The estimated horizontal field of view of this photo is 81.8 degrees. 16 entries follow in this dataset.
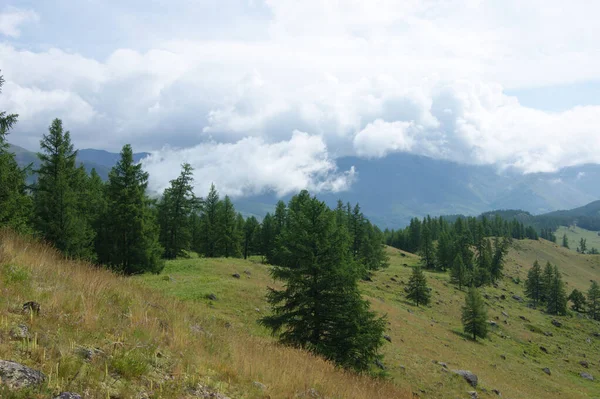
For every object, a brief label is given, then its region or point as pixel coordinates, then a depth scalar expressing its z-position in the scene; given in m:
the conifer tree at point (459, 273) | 82.06
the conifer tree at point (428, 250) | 105.44
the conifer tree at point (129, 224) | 31.59
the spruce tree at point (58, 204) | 26.83
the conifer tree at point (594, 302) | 89.00
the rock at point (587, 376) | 46.90
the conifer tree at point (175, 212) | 47.78
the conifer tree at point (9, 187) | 20.61
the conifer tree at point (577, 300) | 93.50
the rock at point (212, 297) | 25.73
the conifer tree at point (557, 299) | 84.56
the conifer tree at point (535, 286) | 91.56
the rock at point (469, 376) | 26.84
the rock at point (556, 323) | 75.01
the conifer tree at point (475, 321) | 50.53
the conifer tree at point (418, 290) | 61.38
